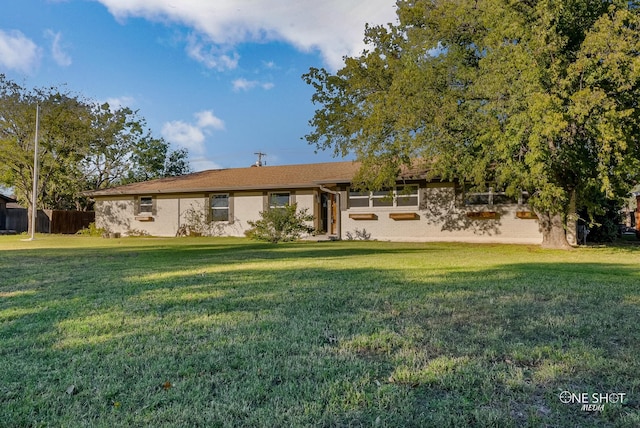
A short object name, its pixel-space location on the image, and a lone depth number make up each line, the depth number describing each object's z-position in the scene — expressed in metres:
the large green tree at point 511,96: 8.89
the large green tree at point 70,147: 22.67
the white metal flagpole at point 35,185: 16.89
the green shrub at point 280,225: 14.84
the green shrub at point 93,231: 21.47
